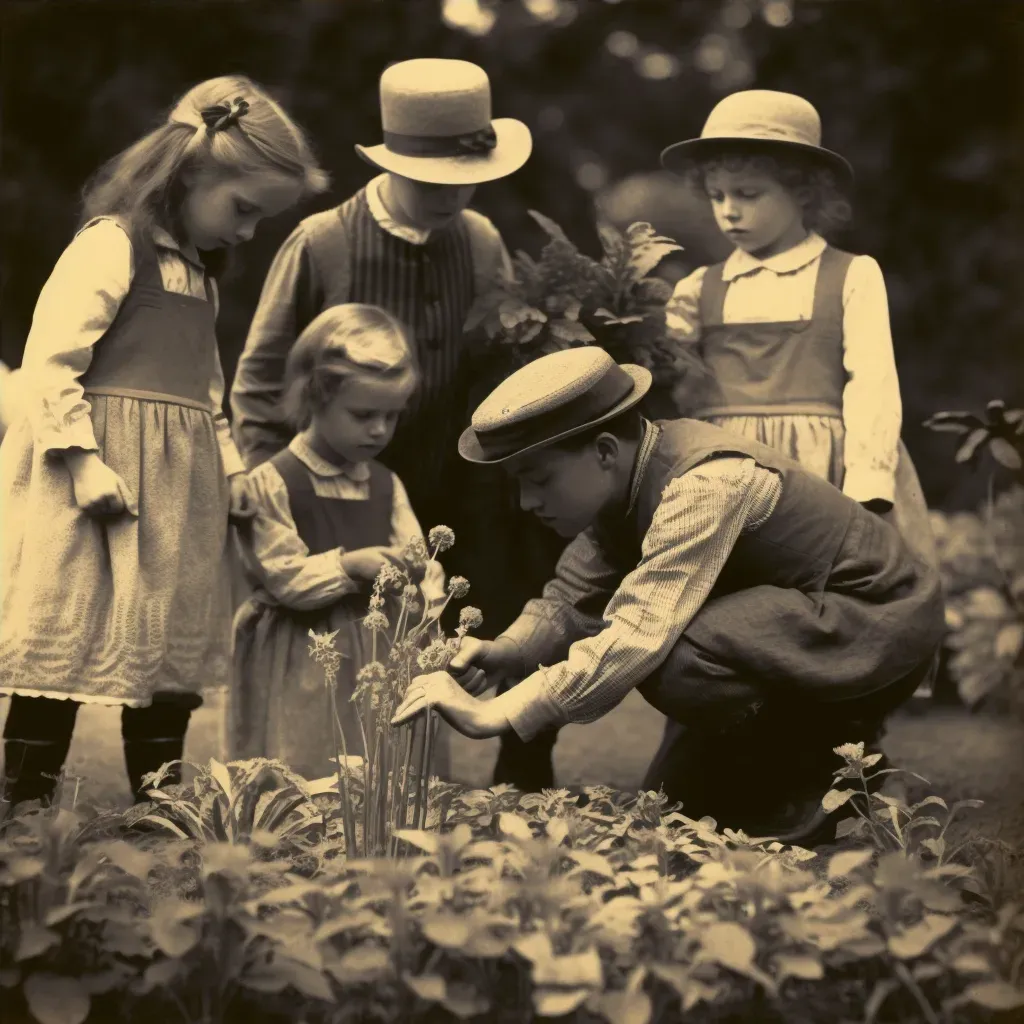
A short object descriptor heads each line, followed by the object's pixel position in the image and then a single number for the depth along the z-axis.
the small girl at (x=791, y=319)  4.22
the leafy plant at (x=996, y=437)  4.40
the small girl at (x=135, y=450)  3.82
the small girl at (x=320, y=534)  4.29
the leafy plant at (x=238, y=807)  3.61
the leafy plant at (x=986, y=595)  4.09
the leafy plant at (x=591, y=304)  4.28
